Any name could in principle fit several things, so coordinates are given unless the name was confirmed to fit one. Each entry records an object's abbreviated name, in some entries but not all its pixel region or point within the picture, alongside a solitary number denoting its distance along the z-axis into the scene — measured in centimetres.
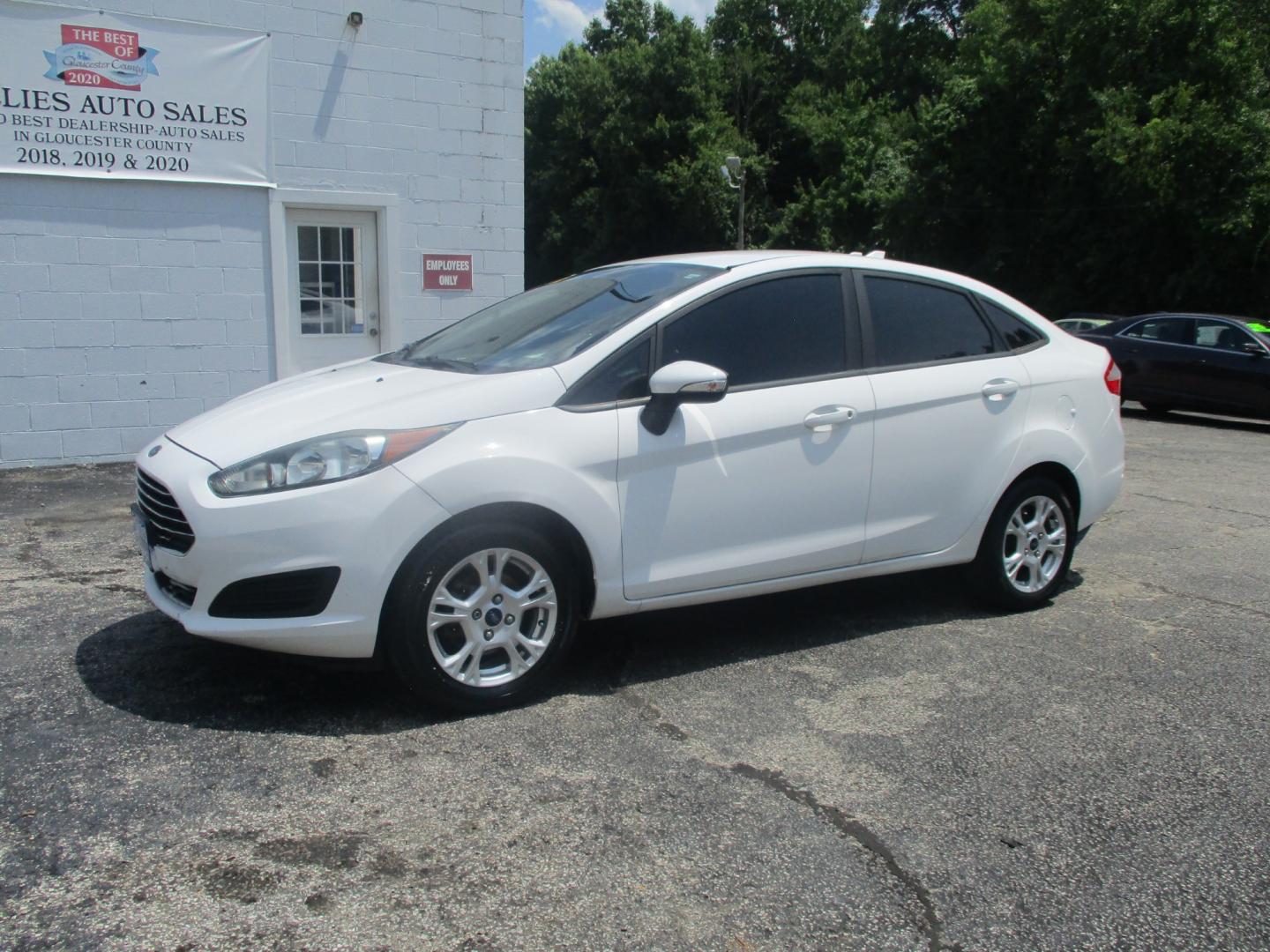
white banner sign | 841
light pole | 3541
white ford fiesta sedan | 370
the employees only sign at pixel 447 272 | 1011
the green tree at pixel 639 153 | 4538
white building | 864
